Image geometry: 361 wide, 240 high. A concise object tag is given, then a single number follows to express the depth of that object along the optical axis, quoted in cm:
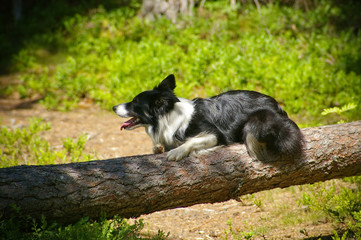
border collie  783
